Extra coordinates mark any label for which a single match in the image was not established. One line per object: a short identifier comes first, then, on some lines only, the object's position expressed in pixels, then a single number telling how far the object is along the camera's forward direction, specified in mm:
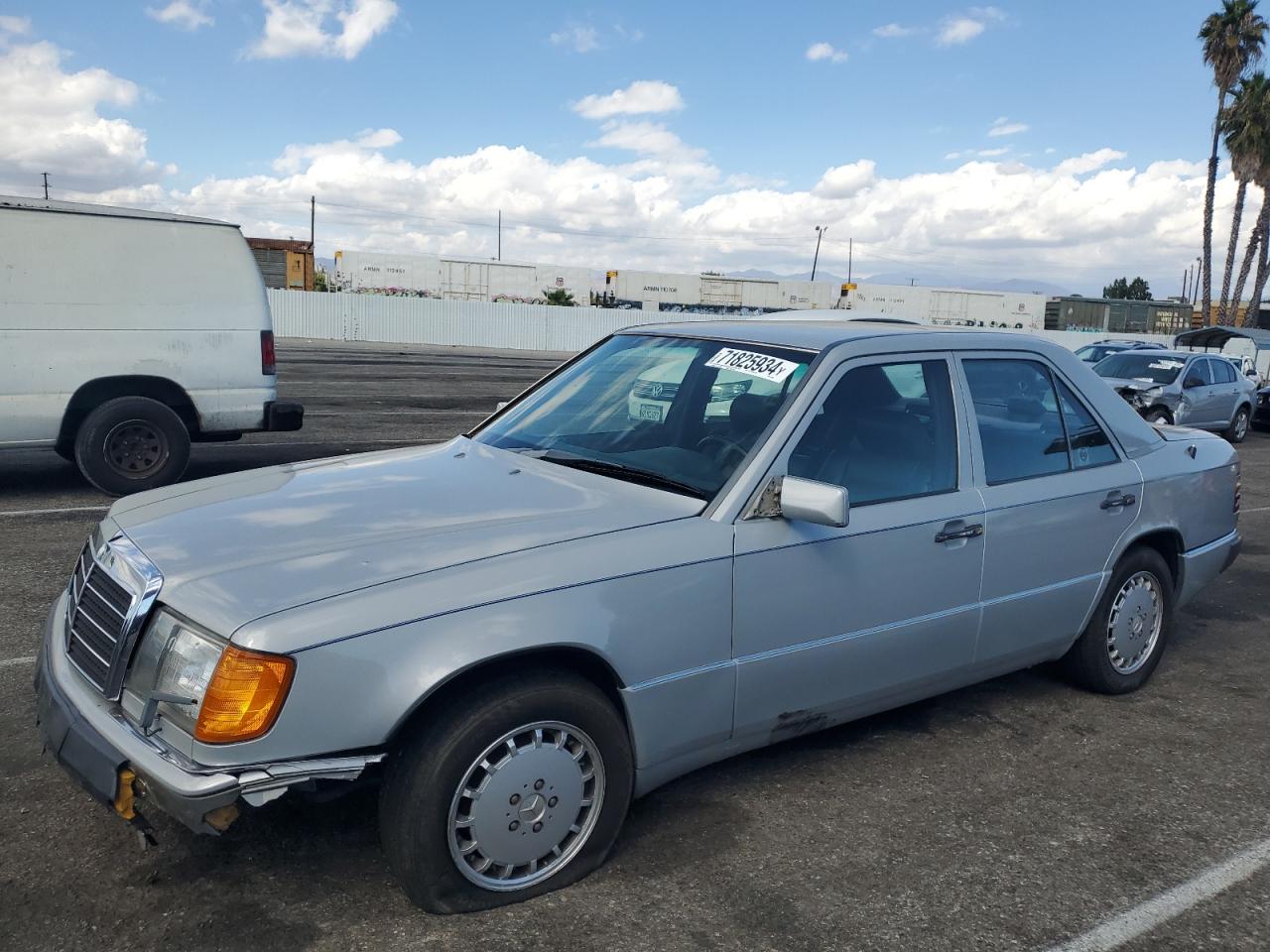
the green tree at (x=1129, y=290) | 124938
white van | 7660
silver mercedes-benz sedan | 2549
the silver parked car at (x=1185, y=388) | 16406
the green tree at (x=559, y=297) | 64562
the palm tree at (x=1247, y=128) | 41062
